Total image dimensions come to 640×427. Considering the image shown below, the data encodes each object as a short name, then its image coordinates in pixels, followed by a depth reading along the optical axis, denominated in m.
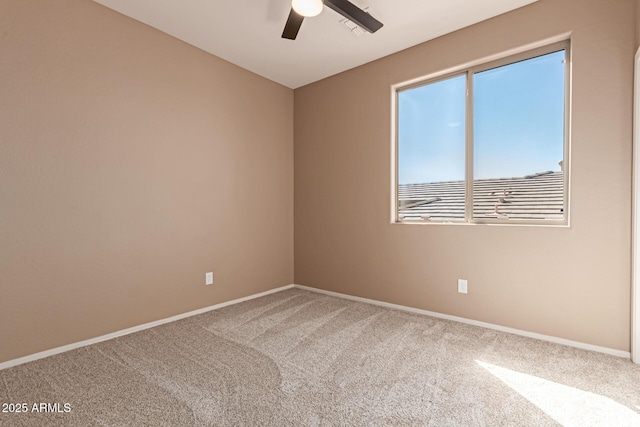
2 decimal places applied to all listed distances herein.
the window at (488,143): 2.37
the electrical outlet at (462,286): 2.69
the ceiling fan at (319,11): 1.91
